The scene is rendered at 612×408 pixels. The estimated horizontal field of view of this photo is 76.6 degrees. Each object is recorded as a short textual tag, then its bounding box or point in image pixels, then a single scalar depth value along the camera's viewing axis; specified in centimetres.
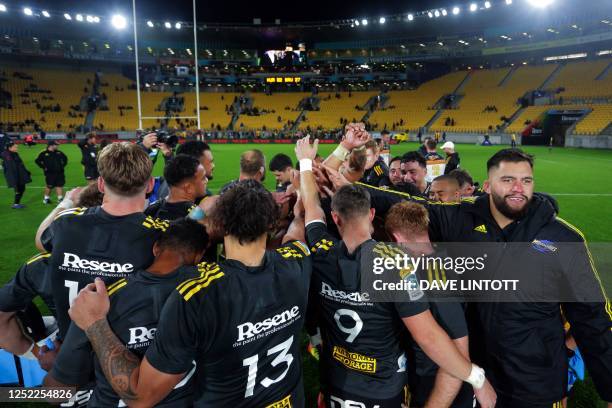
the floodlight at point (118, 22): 4829
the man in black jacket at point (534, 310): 243
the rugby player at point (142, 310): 201
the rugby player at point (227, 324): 178
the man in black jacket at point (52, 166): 1166
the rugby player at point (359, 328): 214
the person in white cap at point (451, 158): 979
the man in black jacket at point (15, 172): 1086
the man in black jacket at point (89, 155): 1259
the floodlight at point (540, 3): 4041
